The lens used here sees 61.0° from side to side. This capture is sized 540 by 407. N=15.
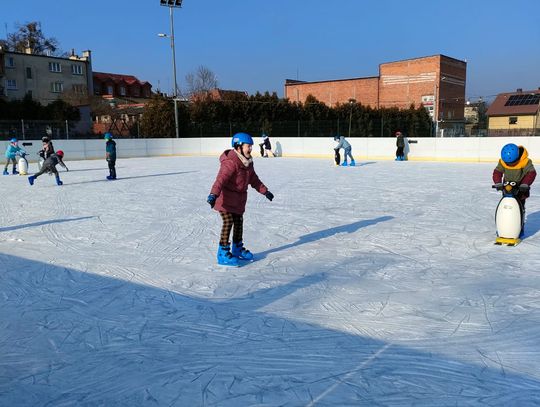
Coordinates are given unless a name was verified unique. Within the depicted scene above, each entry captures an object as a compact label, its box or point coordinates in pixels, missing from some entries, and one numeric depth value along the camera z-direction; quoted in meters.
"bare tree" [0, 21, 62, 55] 47.06
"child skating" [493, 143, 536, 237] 5.20
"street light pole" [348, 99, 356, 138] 24.04
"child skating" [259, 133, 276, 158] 23.17
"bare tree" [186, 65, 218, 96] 51.80
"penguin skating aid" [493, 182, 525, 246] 5.29
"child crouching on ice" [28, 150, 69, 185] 11.07
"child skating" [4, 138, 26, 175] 15.32
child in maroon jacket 4.45
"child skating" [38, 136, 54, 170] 12.12
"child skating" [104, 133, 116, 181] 12.27
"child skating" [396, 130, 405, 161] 19.36
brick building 41.94
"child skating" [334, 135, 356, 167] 17.16
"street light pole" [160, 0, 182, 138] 26.53
